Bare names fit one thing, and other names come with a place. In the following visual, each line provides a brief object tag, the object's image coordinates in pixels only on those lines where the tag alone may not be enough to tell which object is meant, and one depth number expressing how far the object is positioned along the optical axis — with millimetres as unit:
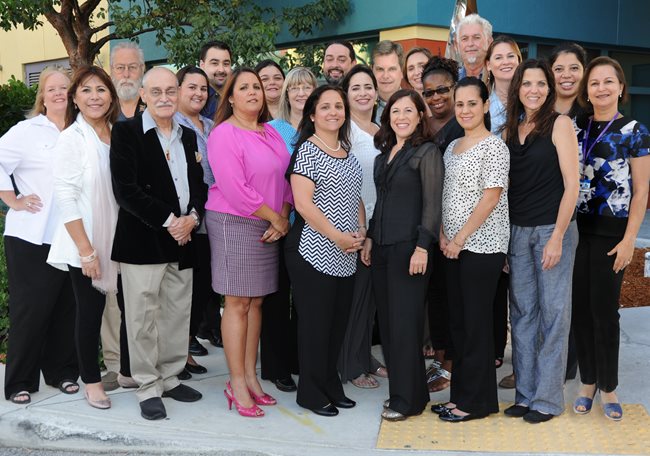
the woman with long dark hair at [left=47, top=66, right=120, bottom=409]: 4547
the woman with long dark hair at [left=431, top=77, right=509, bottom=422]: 4418
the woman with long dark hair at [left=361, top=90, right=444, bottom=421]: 4539
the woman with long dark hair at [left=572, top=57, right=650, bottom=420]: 4469
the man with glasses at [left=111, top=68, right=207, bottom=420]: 4543
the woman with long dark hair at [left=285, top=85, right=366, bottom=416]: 4605
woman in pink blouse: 4590
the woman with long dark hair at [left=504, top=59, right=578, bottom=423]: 4387
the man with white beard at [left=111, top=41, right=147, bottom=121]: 6032
